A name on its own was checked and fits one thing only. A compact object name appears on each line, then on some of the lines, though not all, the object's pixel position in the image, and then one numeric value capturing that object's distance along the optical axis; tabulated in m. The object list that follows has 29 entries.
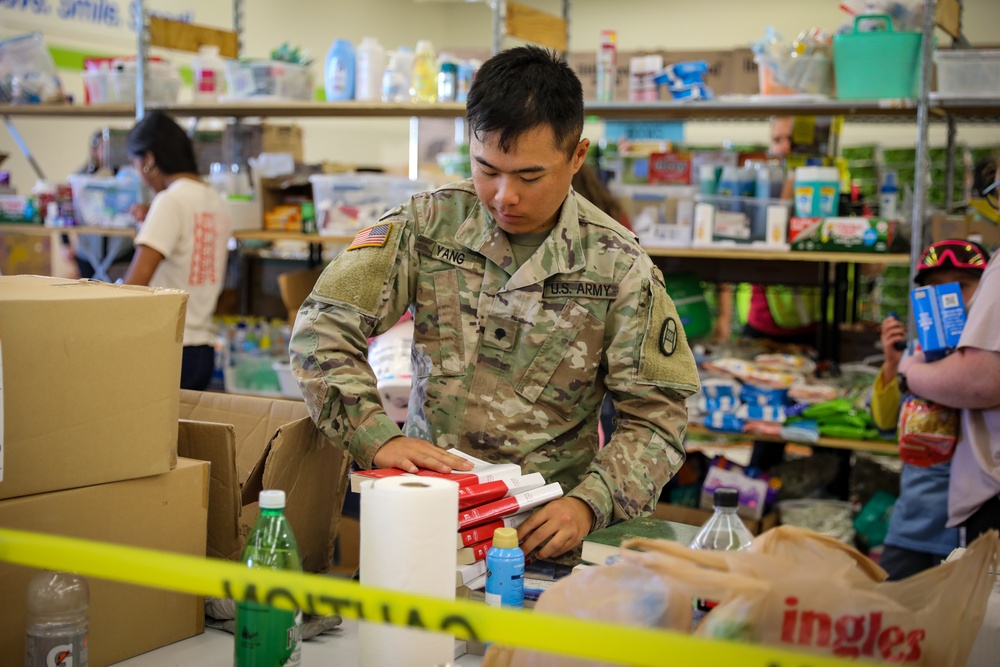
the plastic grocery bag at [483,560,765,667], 1.11
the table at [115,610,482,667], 1.49
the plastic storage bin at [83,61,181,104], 4.69
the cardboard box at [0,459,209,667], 1.38
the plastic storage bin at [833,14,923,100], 3.41
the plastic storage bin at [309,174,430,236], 4.39
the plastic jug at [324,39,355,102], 4.17
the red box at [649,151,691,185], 4.14
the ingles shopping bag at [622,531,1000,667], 1.09
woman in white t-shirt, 3.88
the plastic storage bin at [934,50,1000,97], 3.32
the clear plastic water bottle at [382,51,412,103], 4.12
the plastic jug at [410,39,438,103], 4.10
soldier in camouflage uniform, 1.88
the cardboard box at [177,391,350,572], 1.70
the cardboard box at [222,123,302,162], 5.08
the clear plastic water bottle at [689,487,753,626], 1.57
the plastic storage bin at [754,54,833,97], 3.62
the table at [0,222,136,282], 4.96
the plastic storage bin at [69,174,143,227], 4.79
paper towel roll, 1.25
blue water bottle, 1.46
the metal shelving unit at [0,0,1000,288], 3.39
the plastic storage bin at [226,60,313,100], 4.37
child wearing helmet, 2.90
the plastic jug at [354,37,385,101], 4.18
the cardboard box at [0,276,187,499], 1.40
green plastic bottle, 1.31
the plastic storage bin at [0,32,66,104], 5.02
